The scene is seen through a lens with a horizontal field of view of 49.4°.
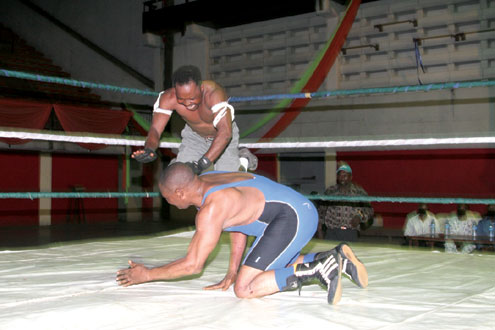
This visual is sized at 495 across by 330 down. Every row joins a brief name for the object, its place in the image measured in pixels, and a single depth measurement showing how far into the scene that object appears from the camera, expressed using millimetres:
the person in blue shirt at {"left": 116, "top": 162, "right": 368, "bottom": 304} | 1845
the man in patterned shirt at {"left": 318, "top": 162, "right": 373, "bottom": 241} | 4504
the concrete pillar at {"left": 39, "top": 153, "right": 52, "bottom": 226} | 10597
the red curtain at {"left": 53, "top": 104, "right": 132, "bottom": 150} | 7602
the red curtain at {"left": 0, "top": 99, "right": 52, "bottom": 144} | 6988
